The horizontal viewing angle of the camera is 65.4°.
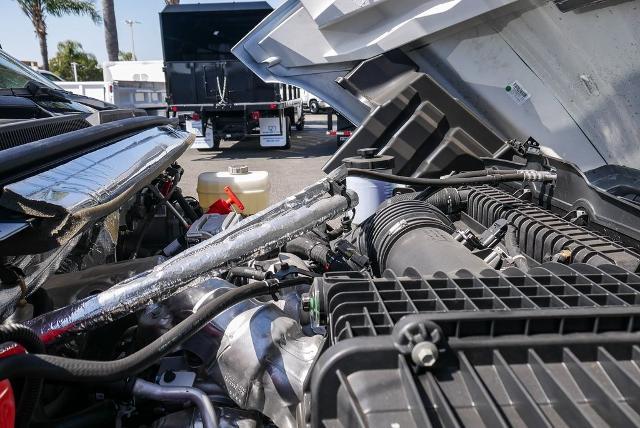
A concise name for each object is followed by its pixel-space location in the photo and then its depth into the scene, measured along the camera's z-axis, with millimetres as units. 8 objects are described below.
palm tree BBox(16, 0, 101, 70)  25375
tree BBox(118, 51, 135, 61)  46300
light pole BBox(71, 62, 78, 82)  31602
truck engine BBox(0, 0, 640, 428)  850
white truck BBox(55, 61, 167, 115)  12055
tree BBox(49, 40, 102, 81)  34000
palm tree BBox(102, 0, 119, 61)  19109
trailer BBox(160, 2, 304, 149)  11680
